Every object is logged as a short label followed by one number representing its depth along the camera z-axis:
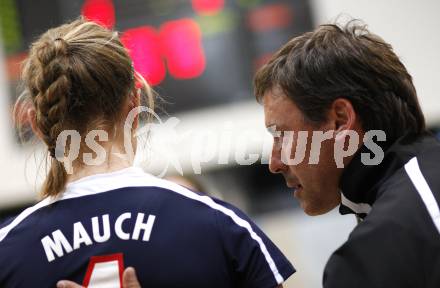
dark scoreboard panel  9.76
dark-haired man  5.74
